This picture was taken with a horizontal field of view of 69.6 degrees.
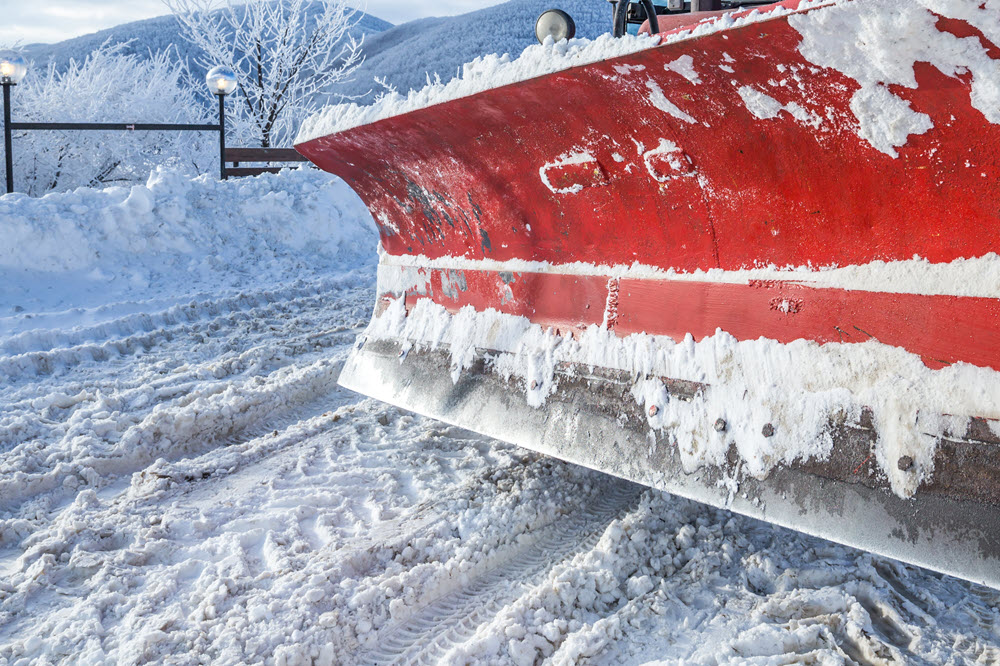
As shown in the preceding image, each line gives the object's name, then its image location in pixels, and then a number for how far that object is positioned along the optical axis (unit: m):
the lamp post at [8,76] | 7.27
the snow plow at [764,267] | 1.19
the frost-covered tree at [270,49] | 18.56
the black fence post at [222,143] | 8.68
